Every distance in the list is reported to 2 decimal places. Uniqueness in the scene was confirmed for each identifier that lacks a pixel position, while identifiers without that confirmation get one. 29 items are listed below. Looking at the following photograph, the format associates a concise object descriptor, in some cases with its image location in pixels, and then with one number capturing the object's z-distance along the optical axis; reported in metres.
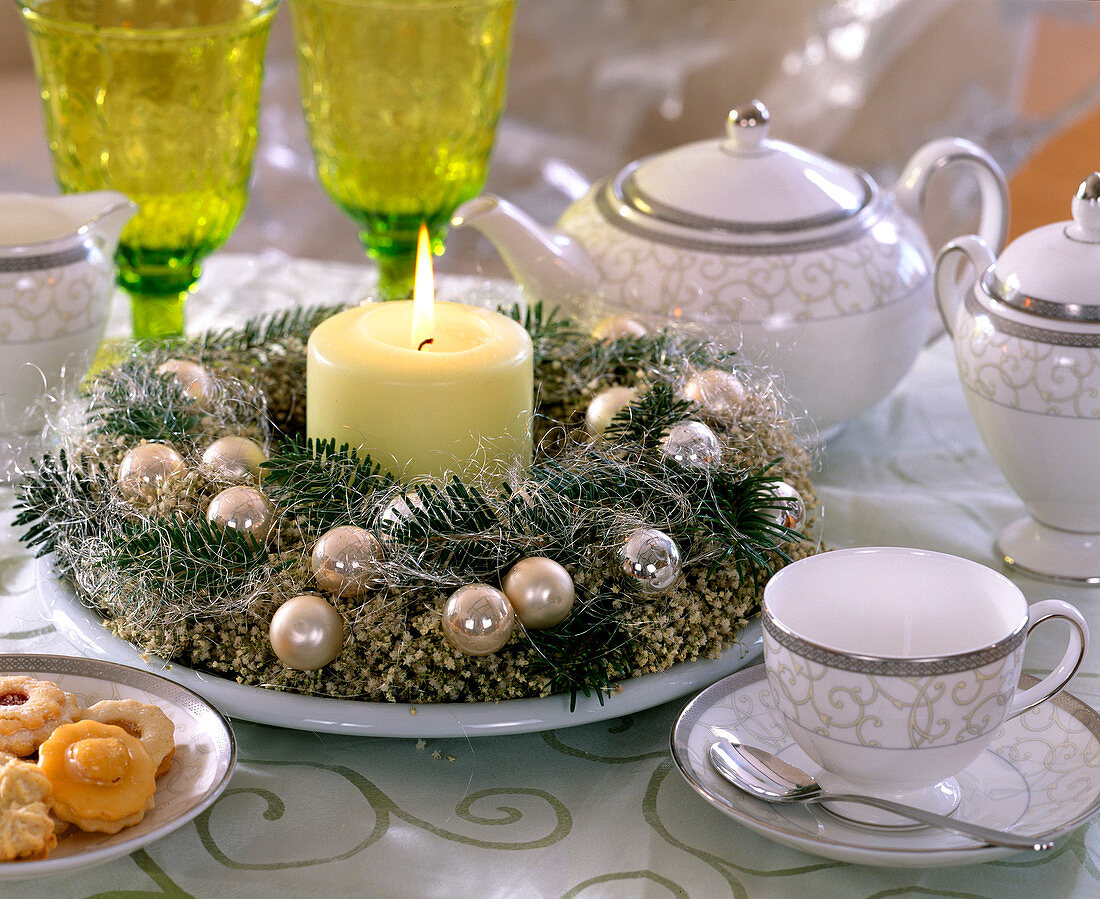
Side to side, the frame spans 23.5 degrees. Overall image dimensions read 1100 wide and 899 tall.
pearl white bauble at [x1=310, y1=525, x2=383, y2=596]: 0.95
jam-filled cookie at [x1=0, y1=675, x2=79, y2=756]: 0.89
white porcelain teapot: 1.16
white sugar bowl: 1.05
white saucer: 0.88
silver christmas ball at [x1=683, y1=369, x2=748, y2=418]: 1.06
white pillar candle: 1.02
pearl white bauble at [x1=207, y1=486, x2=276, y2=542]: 0.99
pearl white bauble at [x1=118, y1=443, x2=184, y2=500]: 1.02
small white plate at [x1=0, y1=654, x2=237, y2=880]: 0.86
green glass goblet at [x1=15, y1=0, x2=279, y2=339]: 1.19
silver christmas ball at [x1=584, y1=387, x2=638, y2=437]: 1.08
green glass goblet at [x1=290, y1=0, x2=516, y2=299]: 1.27
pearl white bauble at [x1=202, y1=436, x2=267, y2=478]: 1.03
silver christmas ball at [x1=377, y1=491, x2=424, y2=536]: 0.97
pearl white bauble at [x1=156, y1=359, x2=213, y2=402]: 1.08
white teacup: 0.88
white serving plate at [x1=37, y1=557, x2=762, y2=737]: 0.93
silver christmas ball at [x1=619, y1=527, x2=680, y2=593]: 0.96
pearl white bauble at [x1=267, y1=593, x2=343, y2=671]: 0.93
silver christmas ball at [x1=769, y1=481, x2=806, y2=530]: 1.01
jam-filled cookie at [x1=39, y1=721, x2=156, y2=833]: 0.87
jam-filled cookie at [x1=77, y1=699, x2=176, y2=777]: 0.90
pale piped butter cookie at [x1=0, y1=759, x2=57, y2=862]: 0.86
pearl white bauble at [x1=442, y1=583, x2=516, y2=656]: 0.93
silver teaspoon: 0.87
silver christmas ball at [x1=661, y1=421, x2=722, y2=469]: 1.02
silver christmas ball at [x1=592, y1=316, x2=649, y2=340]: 1.14
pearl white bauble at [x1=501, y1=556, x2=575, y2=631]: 0.94
